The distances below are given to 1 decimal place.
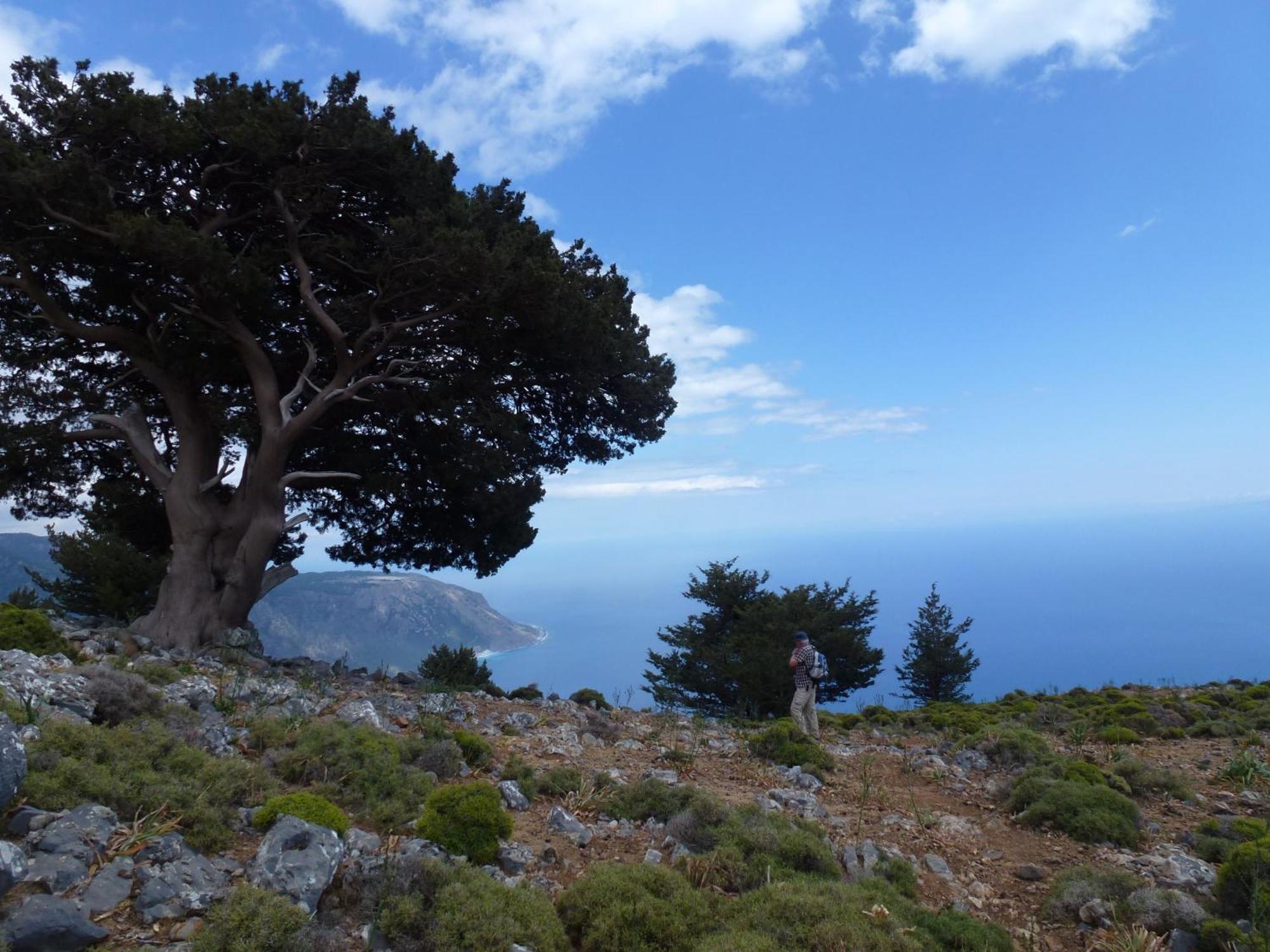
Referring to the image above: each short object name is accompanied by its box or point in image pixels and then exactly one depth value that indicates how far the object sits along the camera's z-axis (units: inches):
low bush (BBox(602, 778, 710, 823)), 261.9
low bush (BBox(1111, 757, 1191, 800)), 322.3
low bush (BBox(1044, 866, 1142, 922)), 207.0
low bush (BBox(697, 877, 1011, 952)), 161.6
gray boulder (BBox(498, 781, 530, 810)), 266.7
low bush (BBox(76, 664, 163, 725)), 253.1
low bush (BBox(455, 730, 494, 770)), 308.8
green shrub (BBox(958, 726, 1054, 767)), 386.0
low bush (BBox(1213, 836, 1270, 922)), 190.2
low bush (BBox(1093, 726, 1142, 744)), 441.7
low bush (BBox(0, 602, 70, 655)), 355.3
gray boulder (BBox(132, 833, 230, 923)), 149.1
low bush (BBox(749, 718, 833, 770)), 383.9
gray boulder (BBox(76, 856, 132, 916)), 145.3
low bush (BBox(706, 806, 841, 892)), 205.2
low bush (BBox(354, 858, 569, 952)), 154.6
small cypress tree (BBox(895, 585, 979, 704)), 1359.5
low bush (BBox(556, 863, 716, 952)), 167.9
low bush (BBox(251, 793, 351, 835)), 192.4
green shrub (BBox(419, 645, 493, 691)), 699.4
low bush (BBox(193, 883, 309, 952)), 135.9
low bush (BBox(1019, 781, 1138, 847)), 264.7
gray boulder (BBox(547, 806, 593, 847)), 238.1
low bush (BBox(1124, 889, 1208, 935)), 188.2
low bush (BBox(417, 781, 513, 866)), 203.8
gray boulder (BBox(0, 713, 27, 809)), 163.3
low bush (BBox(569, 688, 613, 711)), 596.1
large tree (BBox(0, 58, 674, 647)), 471.2
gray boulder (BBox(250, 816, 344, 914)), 161.3
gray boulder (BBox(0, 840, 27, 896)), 135.9
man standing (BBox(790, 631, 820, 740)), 495.8
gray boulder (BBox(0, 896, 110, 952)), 127.6
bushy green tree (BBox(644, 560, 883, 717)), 1090.7
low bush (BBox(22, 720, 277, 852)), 180.7
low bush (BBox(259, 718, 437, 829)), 225.6
